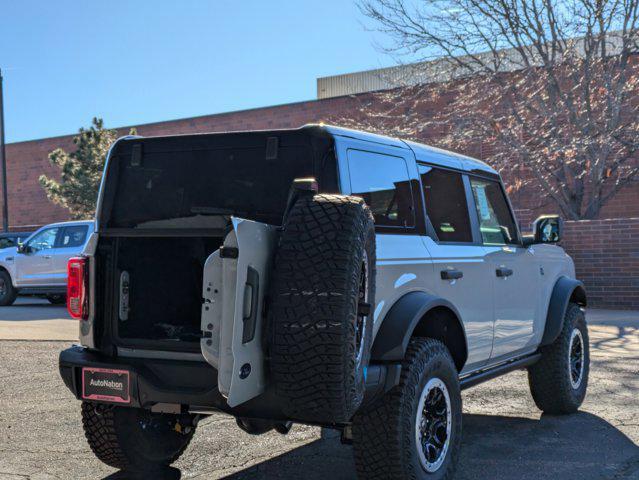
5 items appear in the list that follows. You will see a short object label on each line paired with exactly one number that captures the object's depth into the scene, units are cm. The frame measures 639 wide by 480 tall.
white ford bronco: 349
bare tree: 1590
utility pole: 2766
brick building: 1458
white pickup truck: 1684
